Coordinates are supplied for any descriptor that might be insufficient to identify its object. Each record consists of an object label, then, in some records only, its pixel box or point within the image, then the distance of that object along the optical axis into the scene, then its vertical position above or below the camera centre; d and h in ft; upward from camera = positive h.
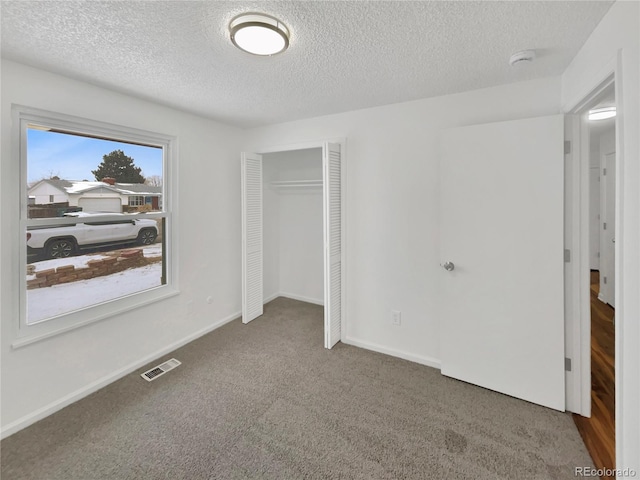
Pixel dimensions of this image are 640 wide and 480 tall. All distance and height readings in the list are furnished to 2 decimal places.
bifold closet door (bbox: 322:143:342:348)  9.28 -0.13
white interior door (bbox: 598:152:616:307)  13.01 +0.23
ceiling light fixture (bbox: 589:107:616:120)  10.05 +4.47
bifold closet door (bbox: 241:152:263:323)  11.25 +0.15
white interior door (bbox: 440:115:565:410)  6.66 -0.51
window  6.58 +0.40
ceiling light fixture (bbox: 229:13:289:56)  4.68 +3.49
